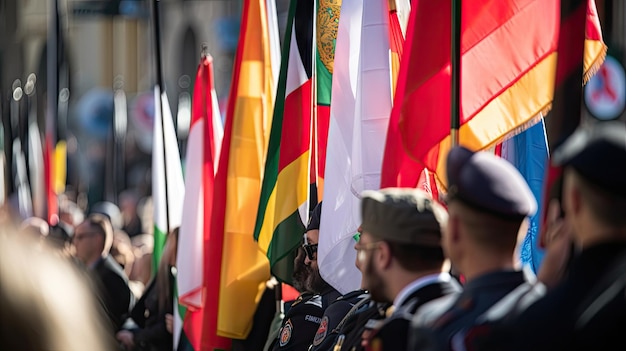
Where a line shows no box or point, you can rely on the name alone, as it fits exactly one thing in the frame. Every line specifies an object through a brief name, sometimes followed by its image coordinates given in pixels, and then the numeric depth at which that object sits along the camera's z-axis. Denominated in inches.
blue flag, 463.8
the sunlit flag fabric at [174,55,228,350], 628.9
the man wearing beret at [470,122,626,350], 217.7
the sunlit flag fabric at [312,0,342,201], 567.9
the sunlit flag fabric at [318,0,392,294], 478.1
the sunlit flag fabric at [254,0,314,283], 535.0
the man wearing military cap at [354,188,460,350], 302.1
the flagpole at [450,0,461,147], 399.8
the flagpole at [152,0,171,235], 716.9
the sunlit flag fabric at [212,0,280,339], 572.0
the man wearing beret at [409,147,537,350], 262.0
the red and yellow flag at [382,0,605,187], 404.5
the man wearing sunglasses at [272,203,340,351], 472.9
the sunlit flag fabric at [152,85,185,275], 722.8
